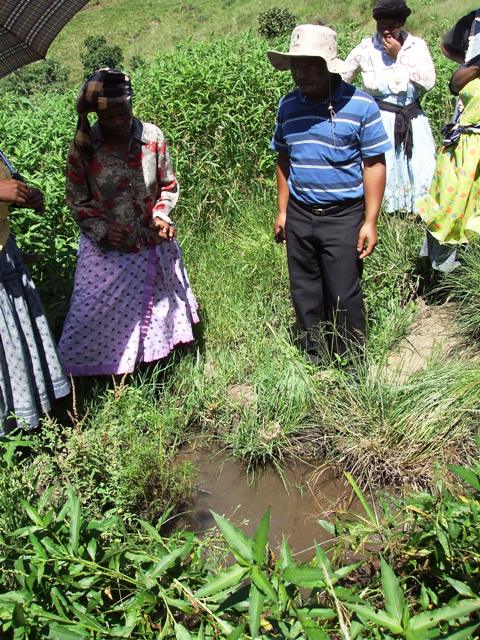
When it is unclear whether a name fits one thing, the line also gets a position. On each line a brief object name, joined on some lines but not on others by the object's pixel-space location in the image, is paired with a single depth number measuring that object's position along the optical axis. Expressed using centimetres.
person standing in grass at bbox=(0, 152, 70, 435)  293
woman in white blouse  469
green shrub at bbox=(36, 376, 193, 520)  285
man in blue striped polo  316
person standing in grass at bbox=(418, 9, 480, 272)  388
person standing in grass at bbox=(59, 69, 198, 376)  331
